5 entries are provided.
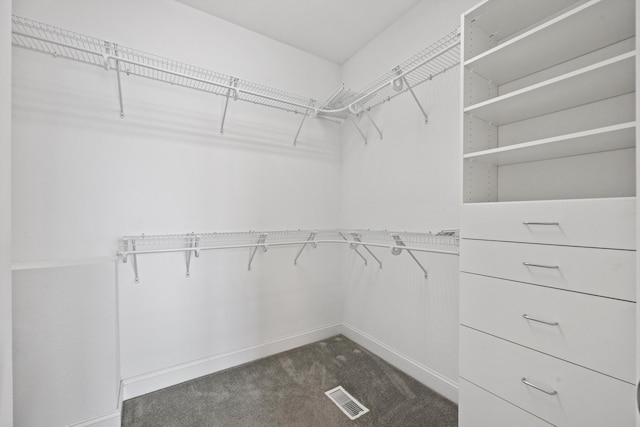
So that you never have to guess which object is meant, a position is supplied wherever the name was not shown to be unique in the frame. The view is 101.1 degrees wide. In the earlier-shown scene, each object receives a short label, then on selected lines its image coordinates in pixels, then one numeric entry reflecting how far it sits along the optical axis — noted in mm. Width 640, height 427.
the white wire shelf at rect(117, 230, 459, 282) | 1772
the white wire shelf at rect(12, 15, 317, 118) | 1498
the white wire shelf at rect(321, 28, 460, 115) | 1750
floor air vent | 1664
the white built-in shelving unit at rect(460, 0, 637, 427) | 880
